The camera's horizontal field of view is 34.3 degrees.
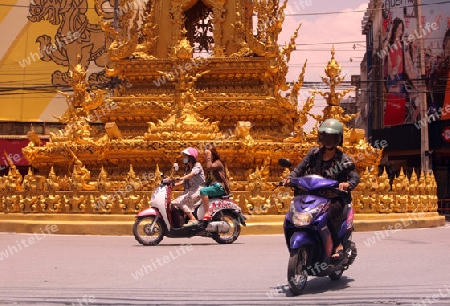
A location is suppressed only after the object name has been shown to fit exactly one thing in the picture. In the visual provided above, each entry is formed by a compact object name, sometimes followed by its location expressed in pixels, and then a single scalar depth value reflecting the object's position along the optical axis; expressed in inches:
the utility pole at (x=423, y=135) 1184.8
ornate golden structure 577.0
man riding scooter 298.4
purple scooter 279.4
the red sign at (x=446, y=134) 1405.0
